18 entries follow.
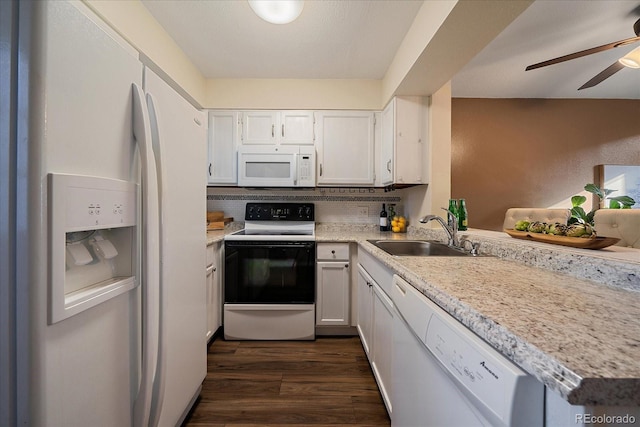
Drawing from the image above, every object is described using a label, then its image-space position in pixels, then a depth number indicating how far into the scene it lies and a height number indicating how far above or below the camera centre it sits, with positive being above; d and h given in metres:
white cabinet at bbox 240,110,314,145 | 2.66 +0.82
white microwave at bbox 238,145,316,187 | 2.55 +0.41
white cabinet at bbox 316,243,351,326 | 2.31 -0.63
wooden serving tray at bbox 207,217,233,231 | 2.67 -0.14
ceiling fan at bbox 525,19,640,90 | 1.86 +1.14
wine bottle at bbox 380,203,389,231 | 2.74 -0.10
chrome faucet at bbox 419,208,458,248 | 1.66 -0.10
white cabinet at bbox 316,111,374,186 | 2.66 +0.66
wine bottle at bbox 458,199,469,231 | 1.93 -0.05
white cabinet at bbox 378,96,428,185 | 2.31 +0.62
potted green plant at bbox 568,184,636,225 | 1.37 +0.07
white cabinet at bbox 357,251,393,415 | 1.37 -0.65
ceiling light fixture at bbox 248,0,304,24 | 1.52 +1.16
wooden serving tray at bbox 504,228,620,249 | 1.02 -0.11
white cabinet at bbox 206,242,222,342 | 2.07 -0.62
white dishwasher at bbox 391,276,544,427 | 0.43 -0.34
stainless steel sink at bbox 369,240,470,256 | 1.82 -0.25
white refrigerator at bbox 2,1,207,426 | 0.54 -0.05
